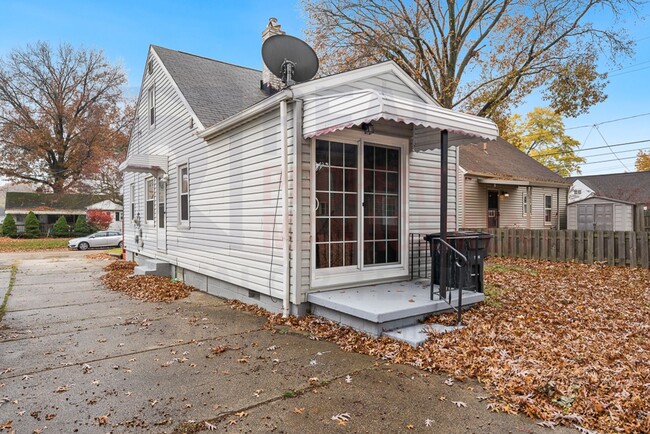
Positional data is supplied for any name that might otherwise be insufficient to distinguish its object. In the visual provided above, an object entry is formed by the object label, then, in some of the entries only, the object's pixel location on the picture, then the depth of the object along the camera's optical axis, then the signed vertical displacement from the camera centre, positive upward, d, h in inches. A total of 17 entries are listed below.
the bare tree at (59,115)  1224.8 +327.7
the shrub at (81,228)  1161.4 -47.3
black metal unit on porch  196.9 -27.0
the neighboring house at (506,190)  642.2 +39.5
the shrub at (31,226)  1098.1 -39.1
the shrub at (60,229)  1139.9 -49.0
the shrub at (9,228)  1091.9 -43.9
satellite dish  242.1 +99.4
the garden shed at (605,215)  724.7 -7.1
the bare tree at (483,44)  541.6 +247.0
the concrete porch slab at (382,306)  172.6 -45.6
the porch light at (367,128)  217.0 +48.2
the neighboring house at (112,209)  1251.2 +10.9
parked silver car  850.8 -65.5
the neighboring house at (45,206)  1230.9 +21.2
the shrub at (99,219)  1187.3 -20.5
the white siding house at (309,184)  201.6 +17.7
